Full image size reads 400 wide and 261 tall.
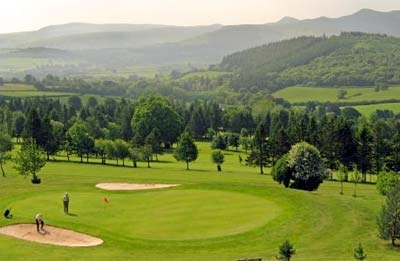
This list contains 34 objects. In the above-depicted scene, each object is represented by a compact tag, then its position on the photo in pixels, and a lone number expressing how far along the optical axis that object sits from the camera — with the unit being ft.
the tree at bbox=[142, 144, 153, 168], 397.80
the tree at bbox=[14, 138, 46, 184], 264.11
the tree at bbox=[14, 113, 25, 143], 524.57
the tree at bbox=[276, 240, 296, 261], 117.50
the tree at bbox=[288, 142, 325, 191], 241.76
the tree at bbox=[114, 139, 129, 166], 399.03
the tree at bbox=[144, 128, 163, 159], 436.15
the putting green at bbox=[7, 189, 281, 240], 159.02
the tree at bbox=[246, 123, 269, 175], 404.98
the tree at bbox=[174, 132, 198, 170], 386.73
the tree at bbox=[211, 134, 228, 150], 518.78
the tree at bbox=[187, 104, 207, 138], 611.06
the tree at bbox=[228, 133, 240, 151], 526.16
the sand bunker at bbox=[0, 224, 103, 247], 155.84
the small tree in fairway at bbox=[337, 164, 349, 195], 291.46
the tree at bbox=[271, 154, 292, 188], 247.70
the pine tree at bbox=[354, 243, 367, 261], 118.12
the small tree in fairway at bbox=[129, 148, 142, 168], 393.29
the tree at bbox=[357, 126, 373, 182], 372.17
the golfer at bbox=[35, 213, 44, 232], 164.25
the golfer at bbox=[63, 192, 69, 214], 181.06
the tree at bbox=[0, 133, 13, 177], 370.32
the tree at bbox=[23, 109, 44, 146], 409.49
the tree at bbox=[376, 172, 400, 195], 228.63
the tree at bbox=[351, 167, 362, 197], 267.55
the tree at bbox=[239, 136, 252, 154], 510.58
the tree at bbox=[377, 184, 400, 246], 147.40
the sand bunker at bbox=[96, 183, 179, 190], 248.32
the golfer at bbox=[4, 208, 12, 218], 177.47
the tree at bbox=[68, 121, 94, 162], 414.00
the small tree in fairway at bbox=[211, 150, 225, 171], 387.55
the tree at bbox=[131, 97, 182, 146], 509.35
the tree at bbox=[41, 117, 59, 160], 410.52
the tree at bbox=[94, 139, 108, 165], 409.94
